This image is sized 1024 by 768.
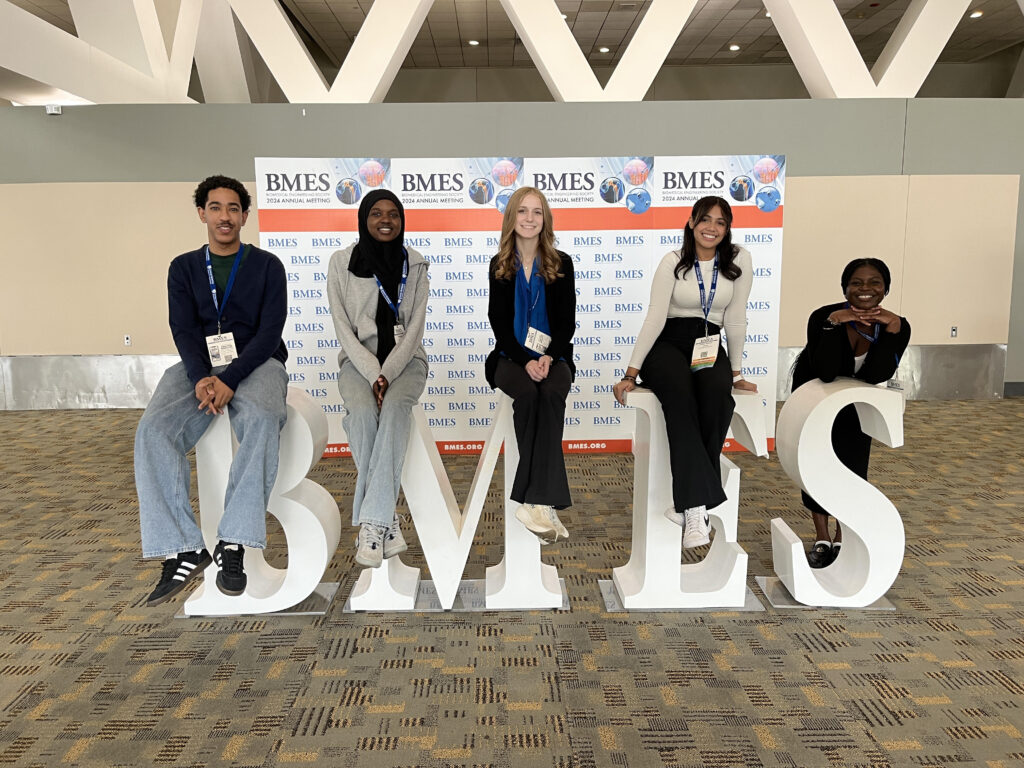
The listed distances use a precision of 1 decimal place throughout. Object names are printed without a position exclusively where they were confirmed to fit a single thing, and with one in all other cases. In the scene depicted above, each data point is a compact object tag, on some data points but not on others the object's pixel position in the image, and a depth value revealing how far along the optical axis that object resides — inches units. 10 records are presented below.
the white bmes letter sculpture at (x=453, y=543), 110.9
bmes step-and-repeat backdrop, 195.0
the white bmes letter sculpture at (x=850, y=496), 109.1
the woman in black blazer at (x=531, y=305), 113.1
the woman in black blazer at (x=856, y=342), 111.3
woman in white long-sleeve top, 105.7
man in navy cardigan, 99.6
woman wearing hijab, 106.6
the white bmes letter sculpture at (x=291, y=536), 109.8
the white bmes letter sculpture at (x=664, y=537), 110.9
